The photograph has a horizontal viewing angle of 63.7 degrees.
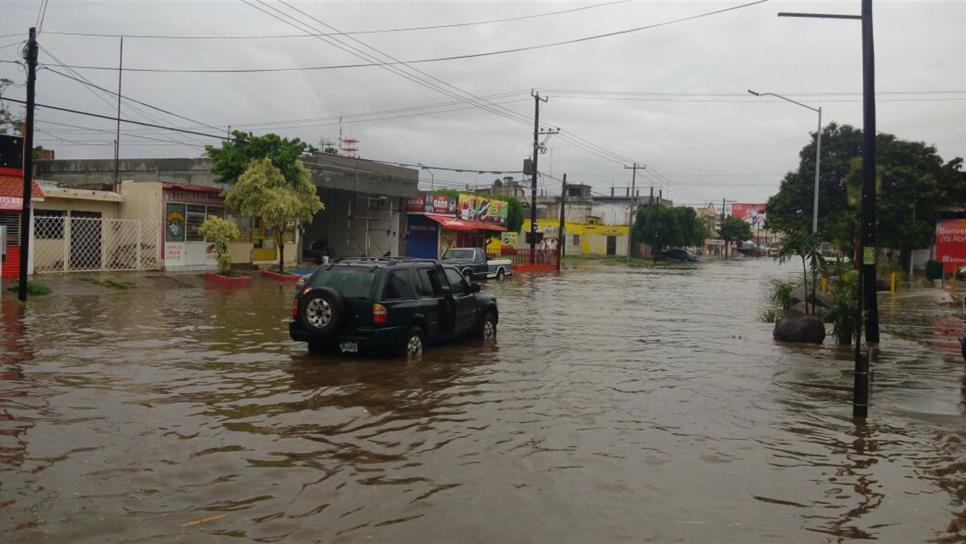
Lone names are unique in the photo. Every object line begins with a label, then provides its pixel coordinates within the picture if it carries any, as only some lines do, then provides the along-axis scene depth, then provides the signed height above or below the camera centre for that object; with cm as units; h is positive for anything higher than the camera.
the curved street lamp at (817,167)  4091 +540
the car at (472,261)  3438 -37
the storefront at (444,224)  4475 +169
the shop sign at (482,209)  4938 +291
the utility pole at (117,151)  3562 +414
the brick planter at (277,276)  2938 -118
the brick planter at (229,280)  2664 -129
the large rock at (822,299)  2234 -99
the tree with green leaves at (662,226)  7575 +337
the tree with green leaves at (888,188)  4756 +523
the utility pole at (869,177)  1448 +175
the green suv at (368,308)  1159 -91
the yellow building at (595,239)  8356 +207
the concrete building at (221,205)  2836 +159
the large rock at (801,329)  1641 -134
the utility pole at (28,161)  1781 +174
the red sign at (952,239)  2945 +126
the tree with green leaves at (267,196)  2761 +171
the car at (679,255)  7988 +58
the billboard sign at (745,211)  13725 +944
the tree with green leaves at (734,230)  11825 +516
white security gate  2528 -23
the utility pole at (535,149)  4775 +670
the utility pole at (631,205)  7452 +577
